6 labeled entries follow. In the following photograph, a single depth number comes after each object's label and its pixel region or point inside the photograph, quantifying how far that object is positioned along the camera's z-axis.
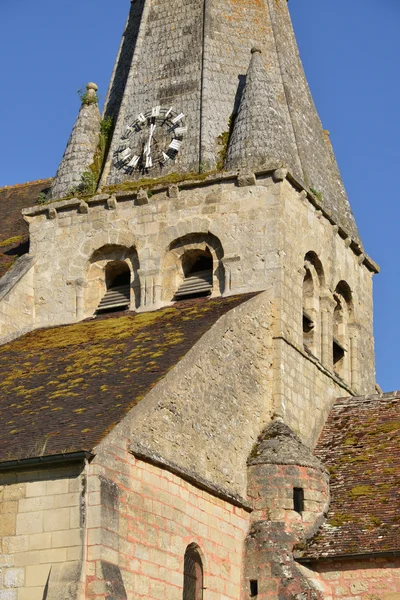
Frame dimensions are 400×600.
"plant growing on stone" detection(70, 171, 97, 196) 29.12
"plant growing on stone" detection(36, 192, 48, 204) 29.64
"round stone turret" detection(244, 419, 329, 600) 23.33
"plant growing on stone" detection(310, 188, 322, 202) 28.59
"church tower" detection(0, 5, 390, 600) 20.39
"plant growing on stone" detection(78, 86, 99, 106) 30.42
